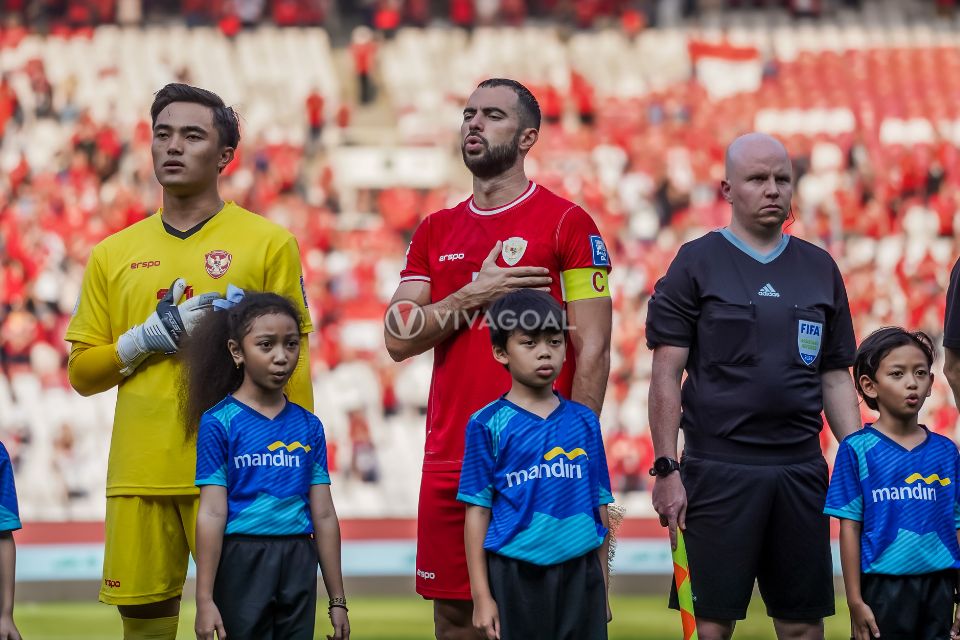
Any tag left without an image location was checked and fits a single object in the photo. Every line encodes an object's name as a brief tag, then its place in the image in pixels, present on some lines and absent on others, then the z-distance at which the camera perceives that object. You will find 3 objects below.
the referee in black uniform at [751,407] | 8.28
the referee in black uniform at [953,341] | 8.92
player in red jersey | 8.20
